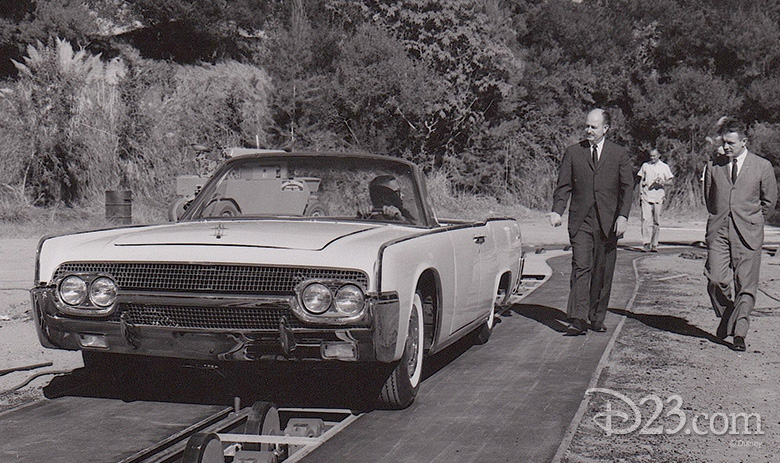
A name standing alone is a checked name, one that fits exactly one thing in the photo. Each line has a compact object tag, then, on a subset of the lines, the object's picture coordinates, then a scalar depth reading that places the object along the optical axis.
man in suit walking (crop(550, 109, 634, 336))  8.21
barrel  17.09
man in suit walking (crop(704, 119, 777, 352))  7.64
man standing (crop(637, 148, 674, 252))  17.23
